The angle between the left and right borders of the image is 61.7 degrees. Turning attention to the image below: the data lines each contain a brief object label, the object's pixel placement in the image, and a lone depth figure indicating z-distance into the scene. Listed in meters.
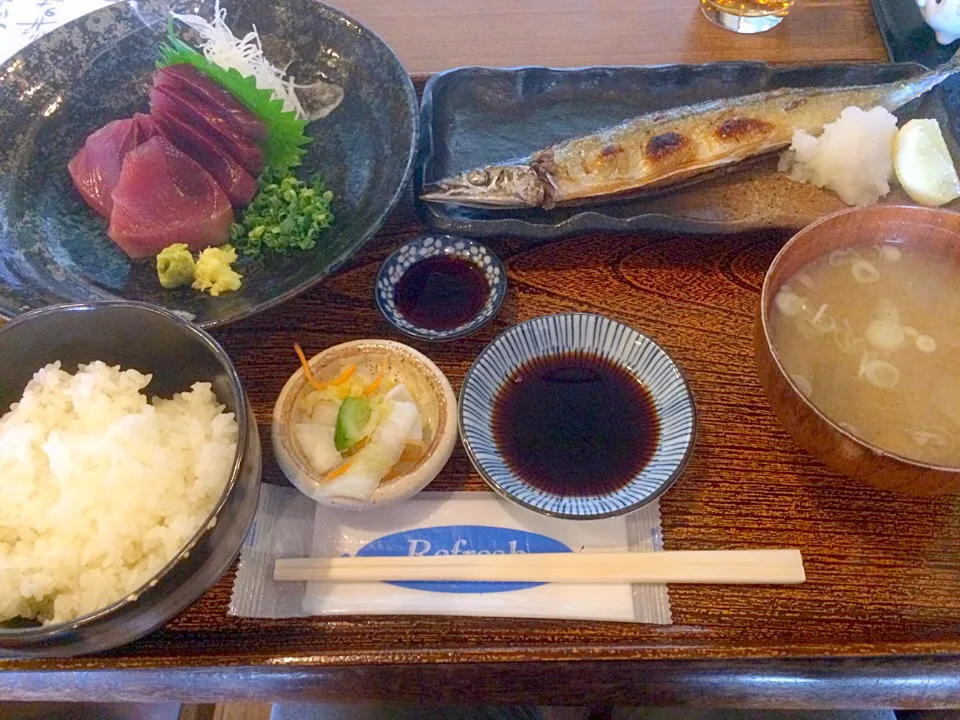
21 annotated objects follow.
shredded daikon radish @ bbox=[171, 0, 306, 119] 0.44
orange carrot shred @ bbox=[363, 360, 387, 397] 0.33
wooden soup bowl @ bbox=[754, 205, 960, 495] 0.26
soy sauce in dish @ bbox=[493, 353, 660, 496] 0.32
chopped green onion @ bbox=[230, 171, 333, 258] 0.38
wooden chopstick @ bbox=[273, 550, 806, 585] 0.29
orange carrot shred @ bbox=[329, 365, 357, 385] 0.33
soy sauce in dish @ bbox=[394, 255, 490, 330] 0.36
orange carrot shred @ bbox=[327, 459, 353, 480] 0.30
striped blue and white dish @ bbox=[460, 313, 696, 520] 0.30
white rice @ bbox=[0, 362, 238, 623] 0.26
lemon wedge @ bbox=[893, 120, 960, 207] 0.39
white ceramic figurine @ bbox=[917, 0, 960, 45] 0.45
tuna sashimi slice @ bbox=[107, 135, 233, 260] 0.38
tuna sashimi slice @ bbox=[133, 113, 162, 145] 0.40
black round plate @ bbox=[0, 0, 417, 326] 0.36
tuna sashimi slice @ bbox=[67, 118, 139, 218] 0.39
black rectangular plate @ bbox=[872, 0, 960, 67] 0.47
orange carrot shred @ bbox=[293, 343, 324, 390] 0.33
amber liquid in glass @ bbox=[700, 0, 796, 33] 0.49
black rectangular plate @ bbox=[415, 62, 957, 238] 0.41
